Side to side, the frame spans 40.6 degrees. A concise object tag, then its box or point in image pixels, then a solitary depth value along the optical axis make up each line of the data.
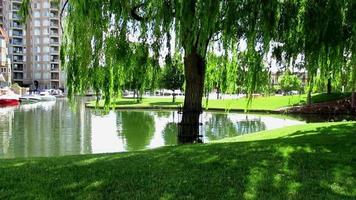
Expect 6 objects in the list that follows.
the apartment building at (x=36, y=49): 123.07
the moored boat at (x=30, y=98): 71.99
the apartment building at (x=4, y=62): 78.94
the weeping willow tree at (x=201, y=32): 9.05
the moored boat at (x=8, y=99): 57.18
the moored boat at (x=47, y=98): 76.60
